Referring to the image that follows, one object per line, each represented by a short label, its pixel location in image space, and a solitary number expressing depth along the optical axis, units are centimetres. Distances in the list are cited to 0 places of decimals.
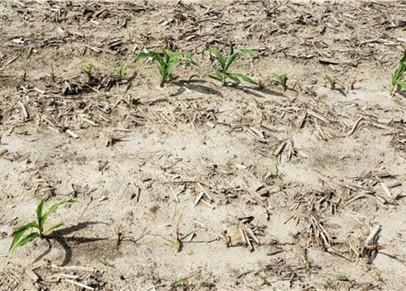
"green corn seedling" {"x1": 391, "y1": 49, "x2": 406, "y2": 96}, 393
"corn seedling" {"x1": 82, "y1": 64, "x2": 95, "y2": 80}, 392
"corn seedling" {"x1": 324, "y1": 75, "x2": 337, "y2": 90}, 402
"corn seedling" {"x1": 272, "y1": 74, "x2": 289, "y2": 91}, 399
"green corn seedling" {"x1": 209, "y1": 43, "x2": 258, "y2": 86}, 394
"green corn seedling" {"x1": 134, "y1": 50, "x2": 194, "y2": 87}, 388
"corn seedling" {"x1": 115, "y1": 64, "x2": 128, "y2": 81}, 399
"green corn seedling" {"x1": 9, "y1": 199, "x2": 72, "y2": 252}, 279
